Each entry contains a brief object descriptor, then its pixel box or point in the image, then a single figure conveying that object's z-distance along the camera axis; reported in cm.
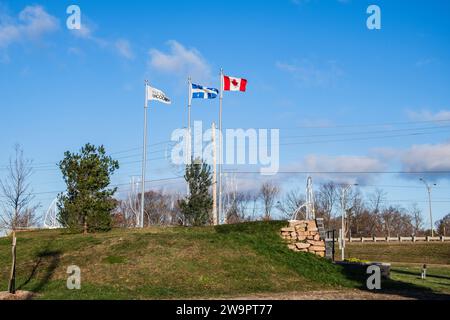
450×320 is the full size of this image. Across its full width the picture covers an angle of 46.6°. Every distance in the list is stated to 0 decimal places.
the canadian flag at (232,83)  3944
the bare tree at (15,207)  2847
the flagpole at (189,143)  3894
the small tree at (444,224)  10532
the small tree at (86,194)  2897
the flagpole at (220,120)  3803
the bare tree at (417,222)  10904
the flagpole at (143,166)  3722
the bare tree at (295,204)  9411
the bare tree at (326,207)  9517
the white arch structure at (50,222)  5734
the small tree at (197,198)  3591
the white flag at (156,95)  4162
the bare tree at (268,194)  9684
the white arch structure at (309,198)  5089
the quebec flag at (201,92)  4150
